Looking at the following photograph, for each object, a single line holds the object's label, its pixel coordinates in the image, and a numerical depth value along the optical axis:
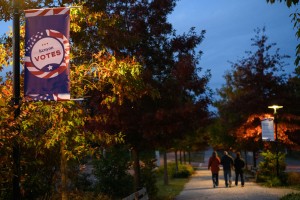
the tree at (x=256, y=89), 24.33
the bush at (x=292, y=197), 12.74
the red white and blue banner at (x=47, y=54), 6.57
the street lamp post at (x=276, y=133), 21.25
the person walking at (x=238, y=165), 21.22
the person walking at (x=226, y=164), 20.50
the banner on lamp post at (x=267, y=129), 20.83
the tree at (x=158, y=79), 12.43
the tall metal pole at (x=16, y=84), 6.62
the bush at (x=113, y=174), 14.84
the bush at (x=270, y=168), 21.41
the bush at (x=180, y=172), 29.62
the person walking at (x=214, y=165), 20.56
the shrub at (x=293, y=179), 21.03
